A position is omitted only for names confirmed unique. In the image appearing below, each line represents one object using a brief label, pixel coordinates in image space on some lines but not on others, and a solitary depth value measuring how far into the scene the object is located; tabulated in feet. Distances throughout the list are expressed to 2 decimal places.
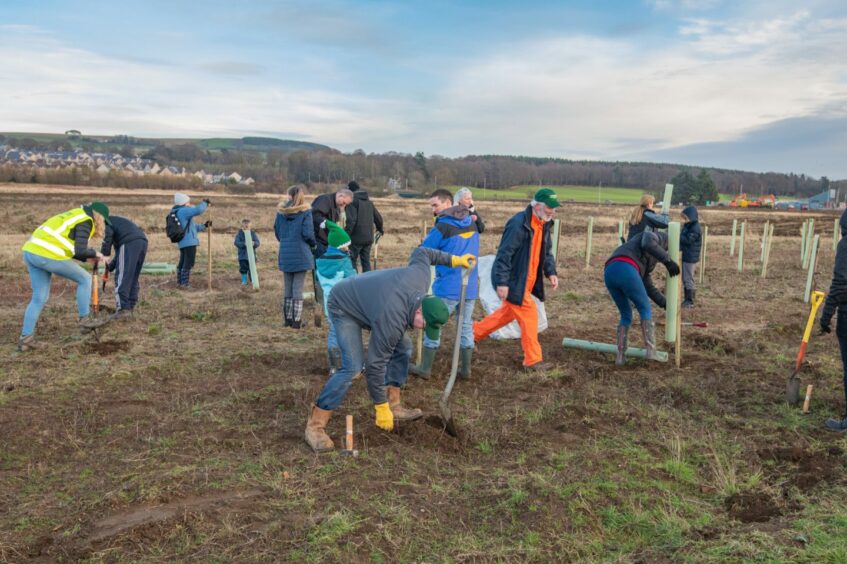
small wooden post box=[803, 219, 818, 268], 48.73
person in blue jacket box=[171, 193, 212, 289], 36.78
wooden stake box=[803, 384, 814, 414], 18.63
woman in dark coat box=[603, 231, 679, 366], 22.20
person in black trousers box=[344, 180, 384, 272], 30.40
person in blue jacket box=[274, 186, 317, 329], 26.76
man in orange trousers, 21.20
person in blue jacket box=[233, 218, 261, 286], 40.40
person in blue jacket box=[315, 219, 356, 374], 21.30
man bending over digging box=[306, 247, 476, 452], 14.67
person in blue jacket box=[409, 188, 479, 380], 20.20
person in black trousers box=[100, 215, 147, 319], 28.40
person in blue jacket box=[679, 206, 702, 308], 35.01
